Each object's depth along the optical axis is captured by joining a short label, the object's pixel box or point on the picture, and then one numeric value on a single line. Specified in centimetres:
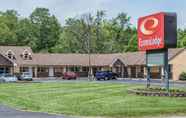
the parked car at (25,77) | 6870
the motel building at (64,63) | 8038
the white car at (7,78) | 6442
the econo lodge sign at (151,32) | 3011
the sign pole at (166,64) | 2934
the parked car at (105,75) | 7194
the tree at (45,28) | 11556
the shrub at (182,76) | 6600
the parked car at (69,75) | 7667
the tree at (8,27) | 10877
